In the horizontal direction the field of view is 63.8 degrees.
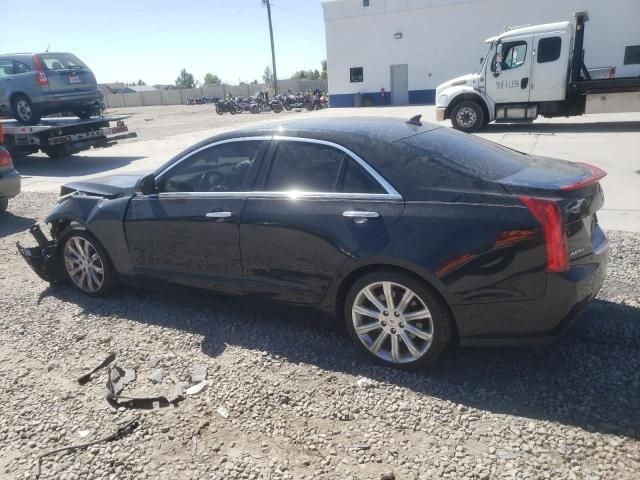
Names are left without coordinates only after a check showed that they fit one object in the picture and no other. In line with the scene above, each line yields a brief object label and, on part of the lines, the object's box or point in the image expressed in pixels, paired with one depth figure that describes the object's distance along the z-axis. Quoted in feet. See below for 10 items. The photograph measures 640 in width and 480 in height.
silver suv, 43.32
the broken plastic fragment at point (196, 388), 10.69
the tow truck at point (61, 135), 43.11
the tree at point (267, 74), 364.58
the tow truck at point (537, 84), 47.60
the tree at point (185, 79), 413.84
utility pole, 138.71
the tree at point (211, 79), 451.94
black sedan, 9.46
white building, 83.20
